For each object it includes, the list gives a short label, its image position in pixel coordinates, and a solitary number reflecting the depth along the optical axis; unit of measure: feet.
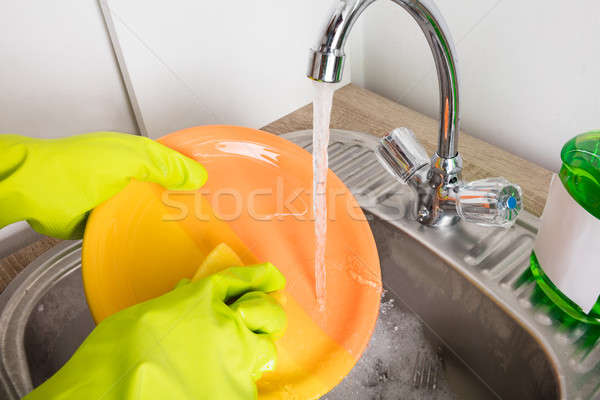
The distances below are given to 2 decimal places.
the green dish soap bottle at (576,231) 1.32
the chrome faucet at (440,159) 1.10
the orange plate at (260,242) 1.49
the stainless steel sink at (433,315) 1.53
